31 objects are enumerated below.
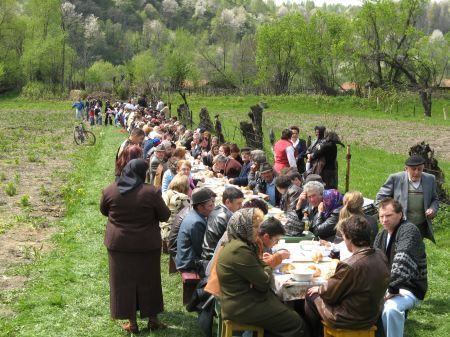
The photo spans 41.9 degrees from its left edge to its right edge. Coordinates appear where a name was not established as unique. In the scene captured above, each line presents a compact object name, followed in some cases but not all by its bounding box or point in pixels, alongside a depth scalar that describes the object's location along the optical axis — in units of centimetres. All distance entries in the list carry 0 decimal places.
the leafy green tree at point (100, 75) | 8497
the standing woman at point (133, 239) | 589
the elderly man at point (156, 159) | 1088
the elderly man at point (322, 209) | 687
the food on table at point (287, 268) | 555
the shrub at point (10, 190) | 1383
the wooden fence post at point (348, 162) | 1069
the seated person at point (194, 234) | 634
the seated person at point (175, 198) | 782
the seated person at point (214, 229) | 607
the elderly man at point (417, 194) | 702
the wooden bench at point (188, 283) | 621
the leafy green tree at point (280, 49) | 7481
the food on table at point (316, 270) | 549
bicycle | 2536
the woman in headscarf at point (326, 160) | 1012
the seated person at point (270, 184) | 974
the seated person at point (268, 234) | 524
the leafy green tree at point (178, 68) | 7594
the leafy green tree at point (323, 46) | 7060
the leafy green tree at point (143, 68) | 8031
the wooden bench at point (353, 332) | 480
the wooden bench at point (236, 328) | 498
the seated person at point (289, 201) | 723
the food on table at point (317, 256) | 587
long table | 532
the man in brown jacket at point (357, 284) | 465
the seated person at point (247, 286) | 482
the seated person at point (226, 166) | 1174
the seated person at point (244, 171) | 1108
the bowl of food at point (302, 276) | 534
